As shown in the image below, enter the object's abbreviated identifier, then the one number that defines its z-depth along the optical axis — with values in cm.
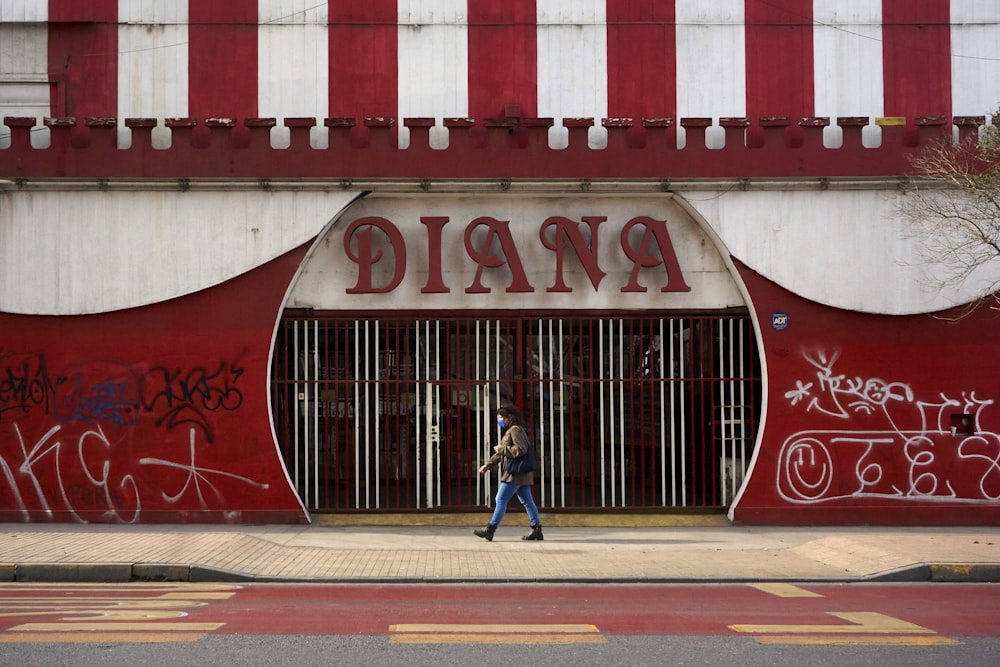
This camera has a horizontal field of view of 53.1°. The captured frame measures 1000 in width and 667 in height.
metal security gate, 1370
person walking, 1190
